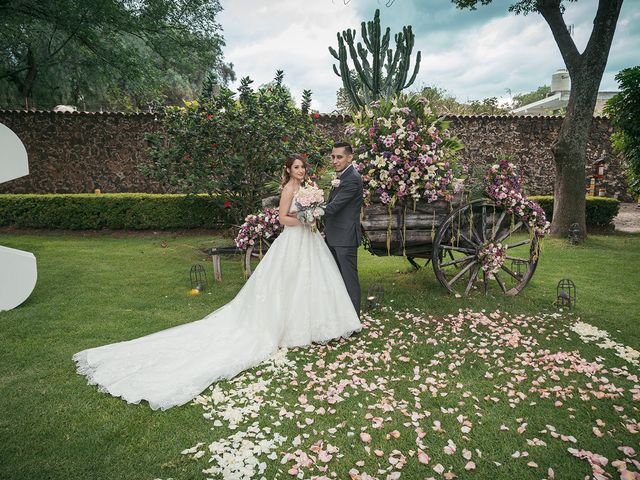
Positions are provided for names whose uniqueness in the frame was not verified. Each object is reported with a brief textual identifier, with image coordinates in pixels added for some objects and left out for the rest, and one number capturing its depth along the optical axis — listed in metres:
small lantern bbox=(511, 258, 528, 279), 5.79
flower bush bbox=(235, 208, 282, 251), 5.97
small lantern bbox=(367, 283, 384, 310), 5.51
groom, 4.45
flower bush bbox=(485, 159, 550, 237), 5.31
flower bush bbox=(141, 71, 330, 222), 7.86
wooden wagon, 5.23
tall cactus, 8.77
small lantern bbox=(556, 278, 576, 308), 5.41
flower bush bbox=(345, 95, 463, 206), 5.02
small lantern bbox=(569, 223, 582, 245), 9.76
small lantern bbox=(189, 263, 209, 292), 6.37
